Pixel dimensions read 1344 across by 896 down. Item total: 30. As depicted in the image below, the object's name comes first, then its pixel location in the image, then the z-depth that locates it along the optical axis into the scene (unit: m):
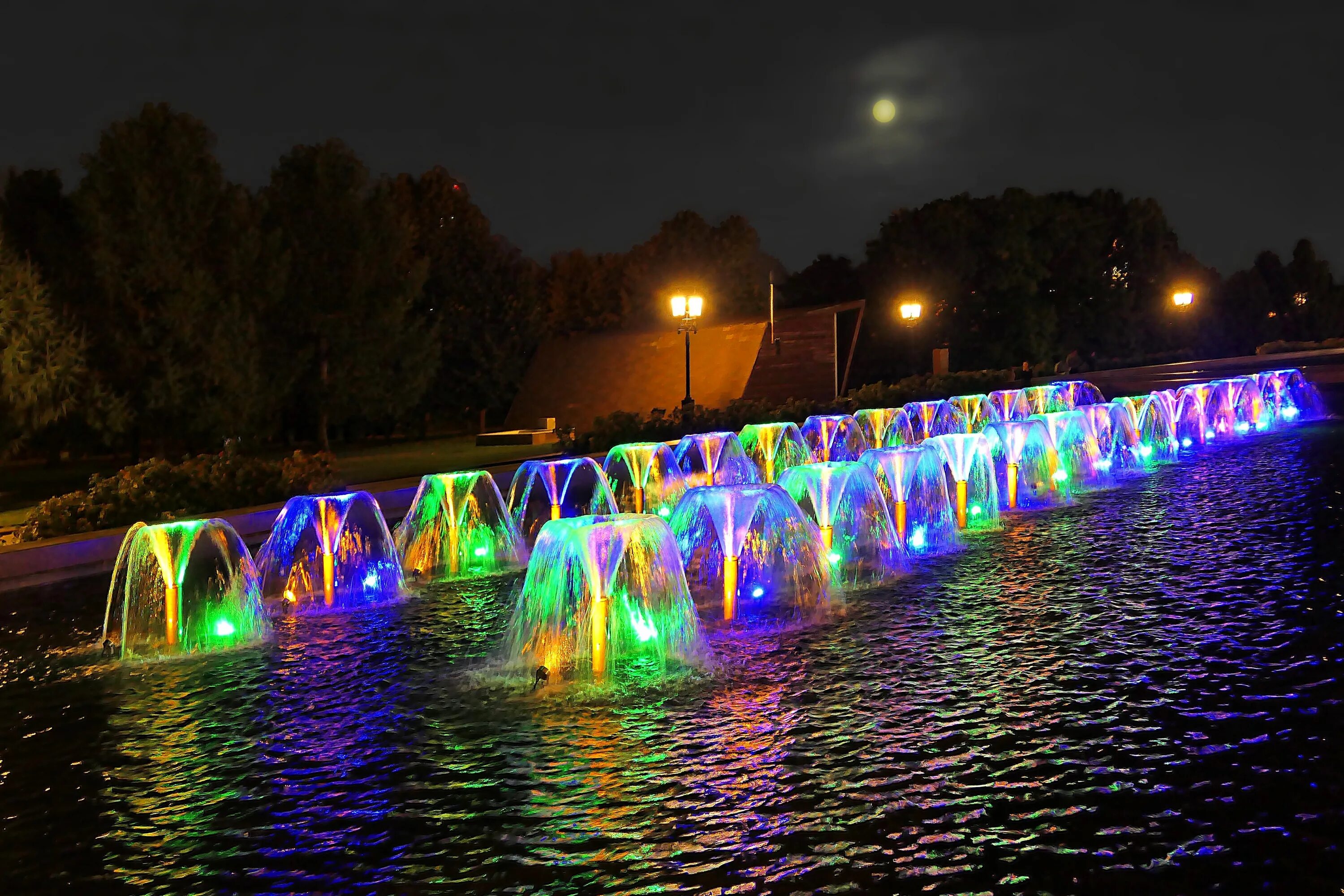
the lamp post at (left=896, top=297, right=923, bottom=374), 46.16
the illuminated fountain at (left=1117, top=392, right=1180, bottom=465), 27.00
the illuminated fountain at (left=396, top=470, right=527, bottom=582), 15.77
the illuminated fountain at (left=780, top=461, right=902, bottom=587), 13.88
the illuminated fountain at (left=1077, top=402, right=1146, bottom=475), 24.19
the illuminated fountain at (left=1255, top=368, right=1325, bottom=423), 35.91
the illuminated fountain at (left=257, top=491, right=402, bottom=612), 13.41
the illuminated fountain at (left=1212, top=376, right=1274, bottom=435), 33.97
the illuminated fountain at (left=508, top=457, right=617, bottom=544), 19.45
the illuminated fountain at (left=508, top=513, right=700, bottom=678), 9.96
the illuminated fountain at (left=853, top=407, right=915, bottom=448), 30.70
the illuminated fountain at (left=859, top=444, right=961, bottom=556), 15.70
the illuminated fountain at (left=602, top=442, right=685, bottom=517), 21.86
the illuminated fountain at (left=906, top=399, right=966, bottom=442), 34.34
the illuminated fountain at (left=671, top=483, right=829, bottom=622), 12.01
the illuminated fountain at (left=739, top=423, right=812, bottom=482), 27.33
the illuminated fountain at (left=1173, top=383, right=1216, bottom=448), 29.83
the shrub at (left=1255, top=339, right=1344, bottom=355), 55.78
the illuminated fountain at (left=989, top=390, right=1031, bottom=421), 38.25
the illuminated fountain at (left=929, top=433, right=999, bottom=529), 17.02
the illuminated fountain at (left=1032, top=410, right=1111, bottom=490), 21.89
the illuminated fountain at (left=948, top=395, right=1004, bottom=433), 36.44
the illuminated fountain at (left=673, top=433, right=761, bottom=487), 23.67
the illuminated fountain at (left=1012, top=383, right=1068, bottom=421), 39.72
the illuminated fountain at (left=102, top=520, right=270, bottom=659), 11.48
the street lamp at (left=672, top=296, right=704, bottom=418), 33.94
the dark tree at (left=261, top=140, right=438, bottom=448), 44.34
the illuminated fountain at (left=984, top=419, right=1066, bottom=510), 19.14
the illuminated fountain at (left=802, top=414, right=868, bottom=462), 29.23
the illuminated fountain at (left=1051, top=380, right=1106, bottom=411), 44.50
